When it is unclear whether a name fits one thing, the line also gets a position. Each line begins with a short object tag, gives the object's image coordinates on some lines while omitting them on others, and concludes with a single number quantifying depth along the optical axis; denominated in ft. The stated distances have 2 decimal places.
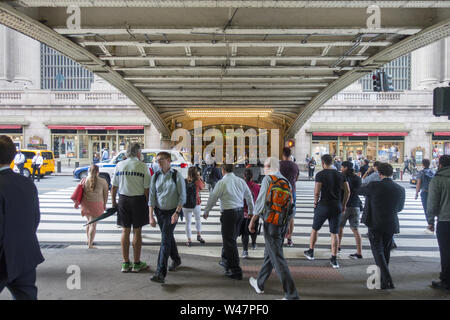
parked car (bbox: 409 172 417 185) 63.52
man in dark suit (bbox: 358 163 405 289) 15.48
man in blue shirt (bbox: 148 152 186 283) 16.46
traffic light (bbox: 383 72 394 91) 49.06
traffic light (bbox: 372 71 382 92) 49.82
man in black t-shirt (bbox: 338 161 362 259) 21.57
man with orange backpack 13.73
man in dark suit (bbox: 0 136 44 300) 9.62
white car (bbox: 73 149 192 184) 51.24
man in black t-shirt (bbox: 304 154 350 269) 19.16
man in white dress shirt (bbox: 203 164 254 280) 16.80
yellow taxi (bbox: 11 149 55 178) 67.46
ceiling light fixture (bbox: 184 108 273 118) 73.20
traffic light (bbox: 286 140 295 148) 81.35
